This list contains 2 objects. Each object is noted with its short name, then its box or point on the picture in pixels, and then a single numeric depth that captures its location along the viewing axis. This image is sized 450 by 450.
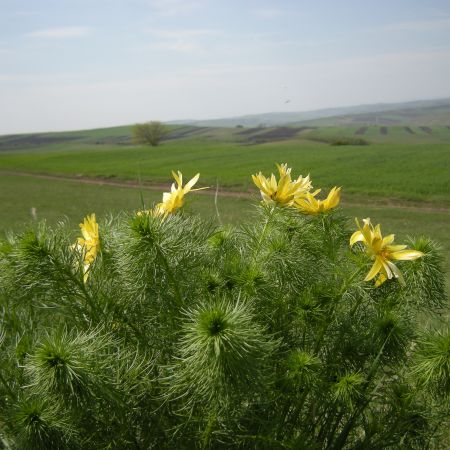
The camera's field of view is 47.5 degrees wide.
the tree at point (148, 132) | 56.53
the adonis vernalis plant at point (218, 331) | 0.29
